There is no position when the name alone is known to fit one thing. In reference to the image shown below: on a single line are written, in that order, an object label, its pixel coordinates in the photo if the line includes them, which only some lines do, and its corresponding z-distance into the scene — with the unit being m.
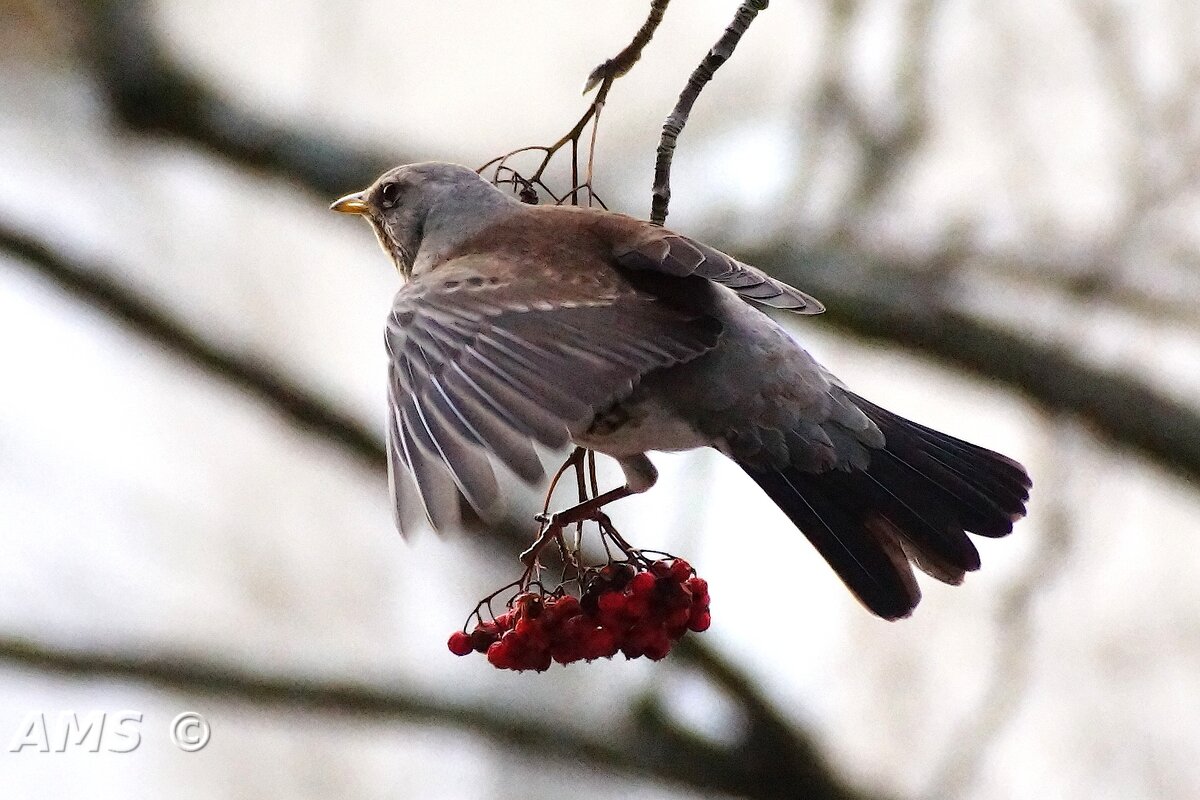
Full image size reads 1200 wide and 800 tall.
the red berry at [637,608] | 4.82
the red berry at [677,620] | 4.85
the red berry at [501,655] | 4.74
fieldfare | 4.61
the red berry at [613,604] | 4.80
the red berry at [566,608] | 4.84
